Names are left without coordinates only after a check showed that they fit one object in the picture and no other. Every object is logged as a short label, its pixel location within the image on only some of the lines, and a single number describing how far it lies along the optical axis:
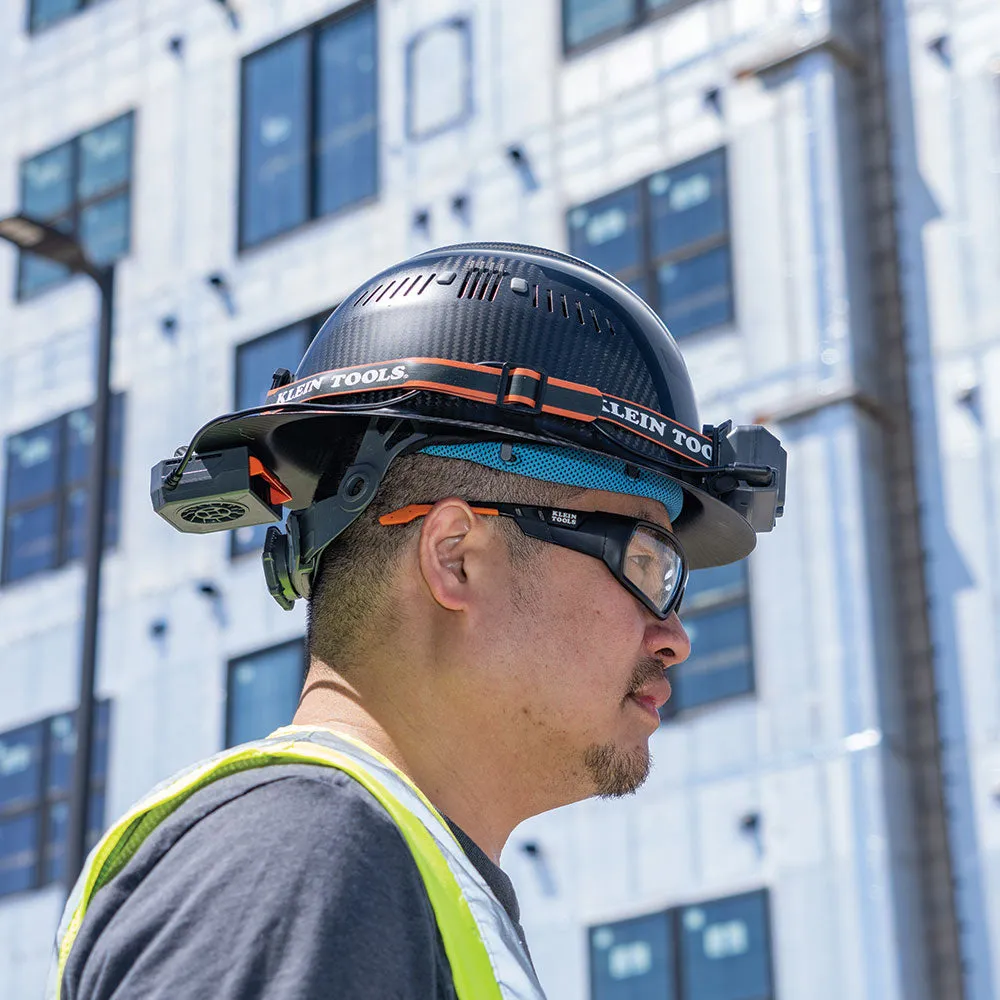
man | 3.25
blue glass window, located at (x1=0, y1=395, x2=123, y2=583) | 21.83
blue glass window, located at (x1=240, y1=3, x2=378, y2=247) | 20.78
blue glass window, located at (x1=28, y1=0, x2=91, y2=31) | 24.23
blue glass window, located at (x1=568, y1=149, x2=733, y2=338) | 17.27
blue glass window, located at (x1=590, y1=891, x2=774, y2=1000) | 15.28
